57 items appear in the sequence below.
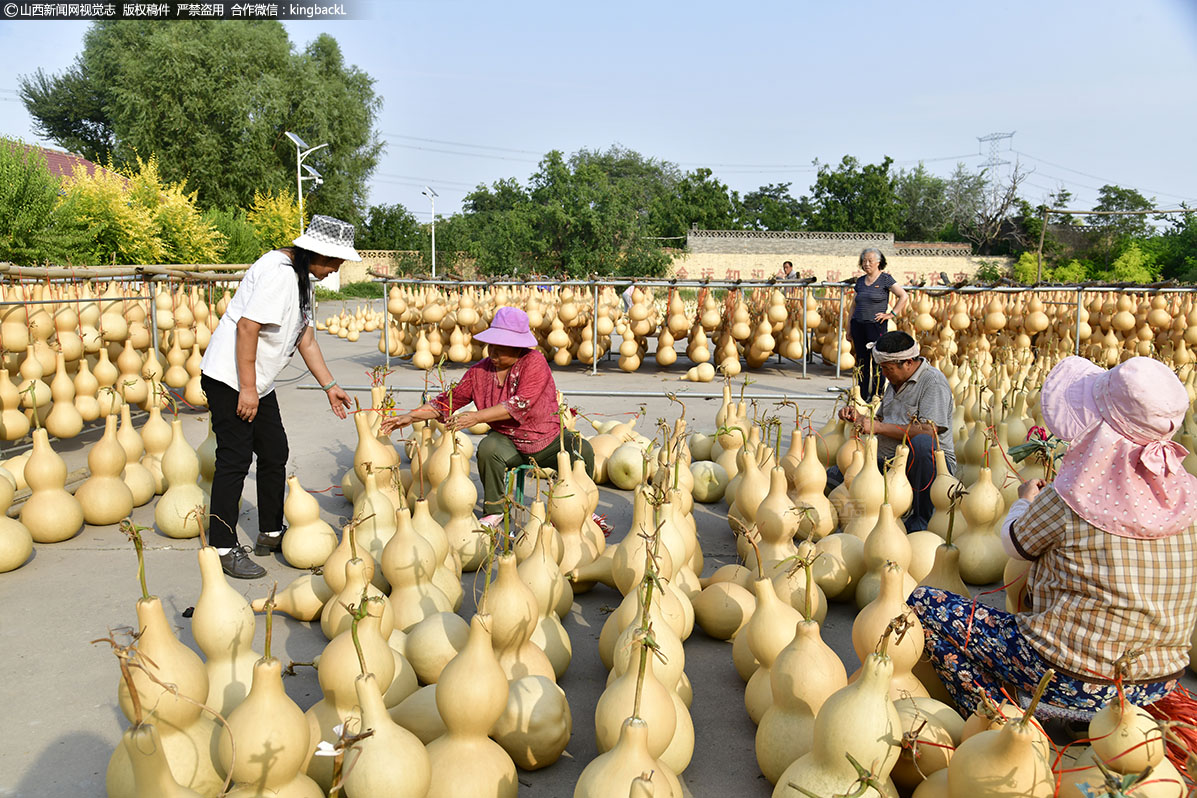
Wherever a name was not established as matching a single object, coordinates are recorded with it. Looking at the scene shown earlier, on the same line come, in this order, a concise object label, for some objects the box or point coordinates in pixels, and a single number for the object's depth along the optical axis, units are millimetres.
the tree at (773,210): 53531
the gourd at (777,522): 3637
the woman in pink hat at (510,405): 4766
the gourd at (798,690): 2314
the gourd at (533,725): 2439
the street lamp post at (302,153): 26678
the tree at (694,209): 45156
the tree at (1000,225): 45906
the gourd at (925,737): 2133
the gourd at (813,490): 4098
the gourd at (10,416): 5328
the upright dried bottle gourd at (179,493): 4582
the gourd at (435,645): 2766
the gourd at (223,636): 2480
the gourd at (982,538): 3830
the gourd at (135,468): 5059
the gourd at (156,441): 5242
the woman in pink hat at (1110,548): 2213
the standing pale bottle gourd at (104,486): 4691
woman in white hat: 4008
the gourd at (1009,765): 1763
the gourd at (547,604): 2982
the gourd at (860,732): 1966
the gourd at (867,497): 3910
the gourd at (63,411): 5621
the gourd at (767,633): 2641
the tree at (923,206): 55875
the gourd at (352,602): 2760
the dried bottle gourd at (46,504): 4406
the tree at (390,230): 44000
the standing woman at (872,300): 8680
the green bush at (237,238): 26891
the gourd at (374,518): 3752
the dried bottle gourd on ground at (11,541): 4004
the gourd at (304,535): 4113
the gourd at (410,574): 3150
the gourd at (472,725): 2160
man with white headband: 4637
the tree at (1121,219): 39656
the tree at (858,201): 49375
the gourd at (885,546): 3424
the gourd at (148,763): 1802
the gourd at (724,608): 3326
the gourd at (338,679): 2254
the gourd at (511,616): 2545
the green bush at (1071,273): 29647
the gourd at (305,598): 3549
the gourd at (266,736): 1951
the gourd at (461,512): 3951
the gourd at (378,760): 1983
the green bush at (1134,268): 30000
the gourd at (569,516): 3697
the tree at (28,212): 16359
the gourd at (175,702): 2078
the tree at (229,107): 29484
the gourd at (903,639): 2506
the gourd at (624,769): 1901
